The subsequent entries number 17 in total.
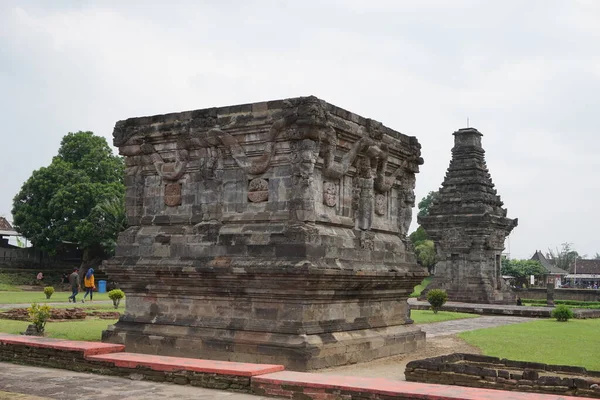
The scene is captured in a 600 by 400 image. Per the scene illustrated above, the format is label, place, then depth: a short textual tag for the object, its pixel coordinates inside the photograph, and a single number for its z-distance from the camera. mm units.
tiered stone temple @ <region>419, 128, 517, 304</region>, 35875
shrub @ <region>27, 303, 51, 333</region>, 15766
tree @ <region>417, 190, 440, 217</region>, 81188
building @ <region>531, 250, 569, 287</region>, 76512
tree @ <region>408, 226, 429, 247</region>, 76150
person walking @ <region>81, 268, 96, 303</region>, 30781
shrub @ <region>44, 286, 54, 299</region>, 29266
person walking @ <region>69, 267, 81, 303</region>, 29455
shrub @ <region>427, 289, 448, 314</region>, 27375
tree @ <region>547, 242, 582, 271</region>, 108438
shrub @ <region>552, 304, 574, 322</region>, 26484
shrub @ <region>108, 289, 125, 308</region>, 24906
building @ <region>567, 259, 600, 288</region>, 82500
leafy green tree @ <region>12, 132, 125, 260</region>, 43375
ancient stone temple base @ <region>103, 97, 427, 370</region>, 11539
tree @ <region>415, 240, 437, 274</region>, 66750
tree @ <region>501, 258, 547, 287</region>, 61294
